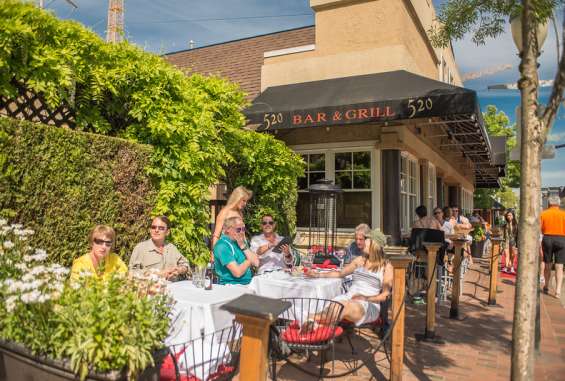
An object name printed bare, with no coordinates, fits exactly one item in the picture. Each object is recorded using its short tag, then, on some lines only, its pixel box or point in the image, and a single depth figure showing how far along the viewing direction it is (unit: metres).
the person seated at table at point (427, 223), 7.36
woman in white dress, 4.21
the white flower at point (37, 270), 2.33
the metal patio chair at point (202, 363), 2.59
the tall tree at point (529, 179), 2.38
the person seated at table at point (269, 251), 5.13
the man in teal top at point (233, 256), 4.18
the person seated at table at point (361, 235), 5.16
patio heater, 7.33
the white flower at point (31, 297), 2.05
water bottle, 3.70
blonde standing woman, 5.30
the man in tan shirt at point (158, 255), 4.29
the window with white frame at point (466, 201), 23.11
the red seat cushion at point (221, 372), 2.61
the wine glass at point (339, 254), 7.30
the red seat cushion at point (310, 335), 3.34
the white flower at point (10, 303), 2.11
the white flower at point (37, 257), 2.61
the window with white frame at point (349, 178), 8.88
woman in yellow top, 3.47
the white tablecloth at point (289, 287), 4.20
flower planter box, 1.97
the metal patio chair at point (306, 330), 3.34
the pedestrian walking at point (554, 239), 7.66
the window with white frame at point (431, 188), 12.13
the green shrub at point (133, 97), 3.94
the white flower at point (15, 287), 2.15
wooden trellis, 4.07
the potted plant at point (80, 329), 1.95
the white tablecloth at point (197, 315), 3.19
